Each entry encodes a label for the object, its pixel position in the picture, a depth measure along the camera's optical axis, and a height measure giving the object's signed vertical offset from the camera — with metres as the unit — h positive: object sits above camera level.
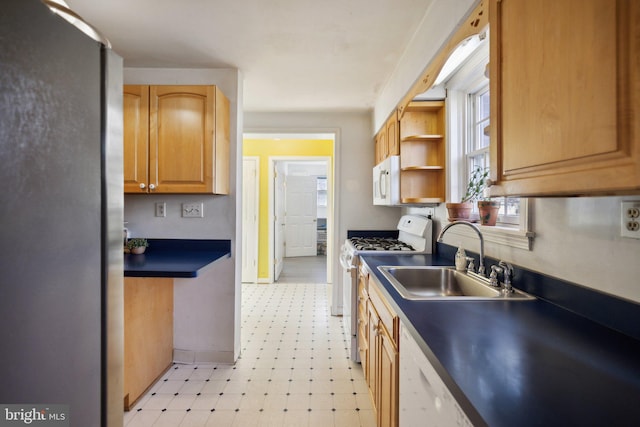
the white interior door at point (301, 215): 6.91 -0.02
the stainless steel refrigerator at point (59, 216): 0.47 +0.00
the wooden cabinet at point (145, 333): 1.86 -0.82
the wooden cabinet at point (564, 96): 0.57 +0.27
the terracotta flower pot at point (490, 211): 1.53 +0.01
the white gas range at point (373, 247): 2.37 -0.28
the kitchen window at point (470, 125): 1.68 +0.63
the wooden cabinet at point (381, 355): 1.23 -0.70
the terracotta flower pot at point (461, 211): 1.85 +0.02
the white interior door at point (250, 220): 4.73 -0.10
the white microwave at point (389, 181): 2.38 +0.27
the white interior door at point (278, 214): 4.90 +0.00
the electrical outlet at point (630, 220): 0.84 -0.02
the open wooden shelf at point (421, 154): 2.36 +0.48
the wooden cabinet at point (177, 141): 2.12 +0.52
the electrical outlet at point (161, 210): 2.41 +0.03
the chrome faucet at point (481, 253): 1.48 -0.19
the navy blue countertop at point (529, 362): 0.56 -0.36
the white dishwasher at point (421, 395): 0.69 -0.49
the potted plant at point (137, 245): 2.19 -0.23
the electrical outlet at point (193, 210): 2.39 +0.03
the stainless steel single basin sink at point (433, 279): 1.62 -0.38
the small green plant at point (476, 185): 1.87 +0.19
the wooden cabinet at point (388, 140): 2.43 +0.67
